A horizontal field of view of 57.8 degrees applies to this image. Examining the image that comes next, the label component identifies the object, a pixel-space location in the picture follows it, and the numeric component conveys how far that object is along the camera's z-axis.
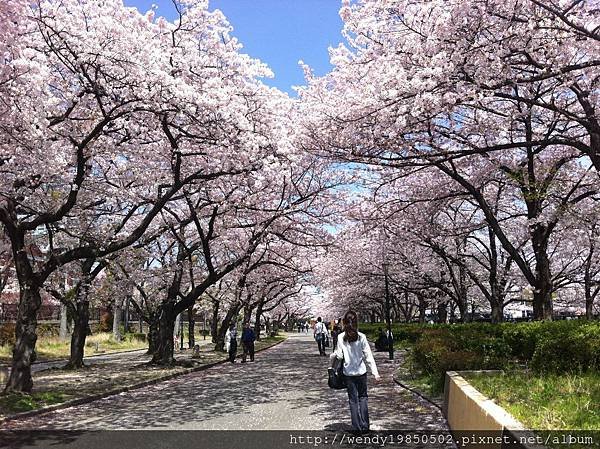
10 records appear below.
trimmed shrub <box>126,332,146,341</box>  47.59
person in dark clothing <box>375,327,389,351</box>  30.39
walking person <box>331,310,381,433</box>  7.80
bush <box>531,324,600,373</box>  8.24
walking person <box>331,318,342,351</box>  23.88
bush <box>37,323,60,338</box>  40.97
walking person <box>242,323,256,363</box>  24.35
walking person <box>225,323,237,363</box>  23.59
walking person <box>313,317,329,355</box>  27.59
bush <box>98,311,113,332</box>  56.31
